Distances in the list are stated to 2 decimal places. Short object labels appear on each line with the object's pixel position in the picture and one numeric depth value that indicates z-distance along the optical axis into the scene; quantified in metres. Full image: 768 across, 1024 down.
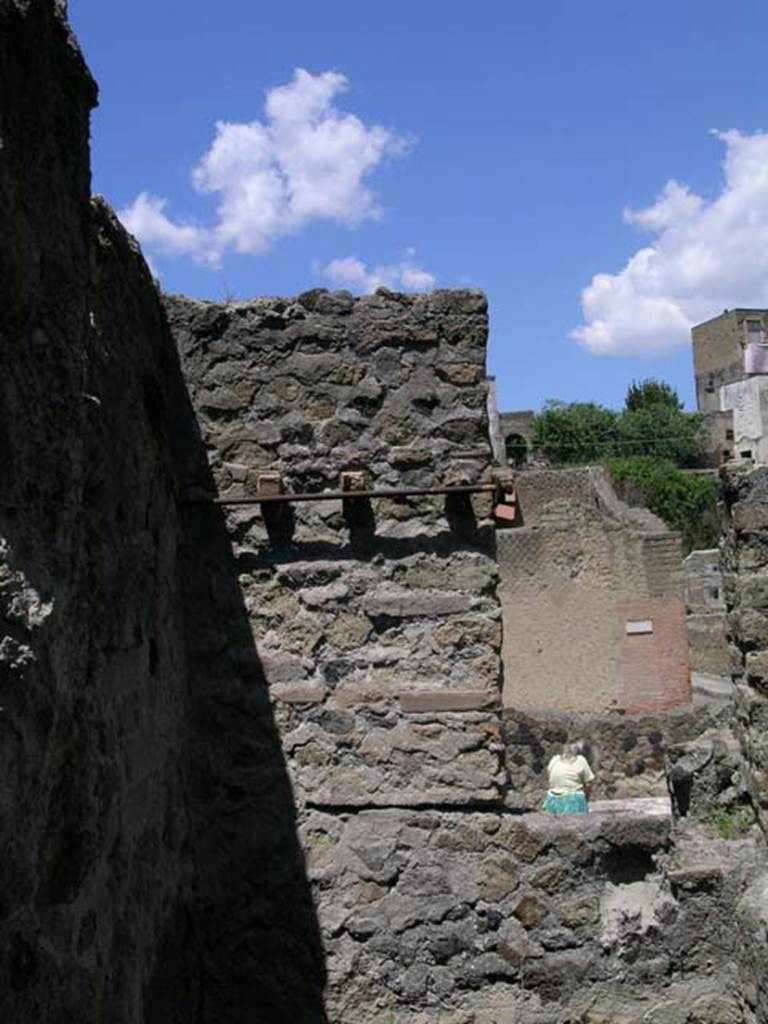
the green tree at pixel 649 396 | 56.50
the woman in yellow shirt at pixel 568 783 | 6.84
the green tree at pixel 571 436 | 47.75
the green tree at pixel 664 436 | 48.12
